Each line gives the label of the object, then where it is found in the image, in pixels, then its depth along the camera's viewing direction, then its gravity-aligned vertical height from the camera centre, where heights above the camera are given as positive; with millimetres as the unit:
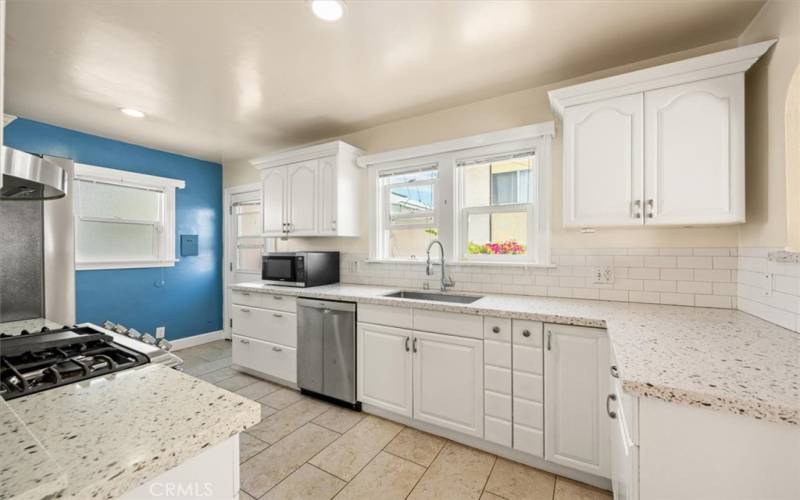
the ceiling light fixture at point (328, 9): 1646 +1198
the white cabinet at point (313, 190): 3189 +596
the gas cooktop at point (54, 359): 910 -344
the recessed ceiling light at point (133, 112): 2883 +1192
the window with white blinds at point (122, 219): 3473 +358
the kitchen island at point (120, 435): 543 -366
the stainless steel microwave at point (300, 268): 3076 -169
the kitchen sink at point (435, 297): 2621 -382
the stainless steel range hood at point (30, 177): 741 +180
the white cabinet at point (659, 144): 1694 +571
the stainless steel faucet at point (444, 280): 2799 -247
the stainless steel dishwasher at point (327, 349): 2611 -786
